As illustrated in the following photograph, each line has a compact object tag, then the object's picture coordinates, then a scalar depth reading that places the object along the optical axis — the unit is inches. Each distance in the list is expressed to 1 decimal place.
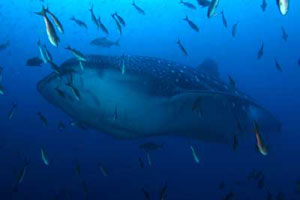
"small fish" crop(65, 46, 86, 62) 202.1
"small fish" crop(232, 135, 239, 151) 179.3
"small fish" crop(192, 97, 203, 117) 210.5
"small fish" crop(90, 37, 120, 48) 388.8
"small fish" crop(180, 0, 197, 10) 357.4
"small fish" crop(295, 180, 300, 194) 240.2
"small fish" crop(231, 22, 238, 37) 322.1
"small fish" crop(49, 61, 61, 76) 199.5
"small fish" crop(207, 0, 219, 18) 169.2
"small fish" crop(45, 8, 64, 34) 169.4
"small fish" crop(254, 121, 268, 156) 132.2
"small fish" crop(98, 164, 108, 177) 257.0
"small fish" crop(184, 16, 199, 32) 286.8
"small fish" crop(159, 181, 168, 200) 187.9
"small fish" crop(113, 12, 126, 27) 263.3
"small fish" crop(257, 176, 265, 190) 249.6
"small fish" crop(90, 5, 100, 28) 272.5
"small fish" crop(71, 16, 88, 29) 344.9
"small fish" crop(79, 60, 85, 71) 212.5
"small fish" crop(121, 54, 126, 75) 218.1
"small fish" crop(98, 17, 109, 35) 275.9
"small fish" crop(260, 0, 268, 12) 316.5
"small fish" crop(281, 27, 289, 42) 298.0
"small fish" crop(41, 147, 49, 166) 216.3
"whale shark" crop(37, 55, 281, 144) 219.8
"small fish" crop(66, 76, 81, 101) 200.8
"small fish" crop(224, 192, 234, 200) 200.2
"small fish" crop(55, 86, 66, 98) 208.7
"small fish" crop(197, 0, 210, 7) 271.1
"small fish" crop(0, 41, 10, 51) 369.7
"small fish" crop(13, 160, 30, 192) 196.7
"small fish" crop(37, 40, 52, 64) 209.6
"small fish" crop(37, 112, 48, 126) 238.5
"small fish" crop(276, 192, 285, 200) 258.4
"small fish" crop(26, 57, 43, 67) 269.2
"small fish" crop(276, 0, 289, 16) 120.0
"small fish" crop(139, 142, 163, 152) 278.3
